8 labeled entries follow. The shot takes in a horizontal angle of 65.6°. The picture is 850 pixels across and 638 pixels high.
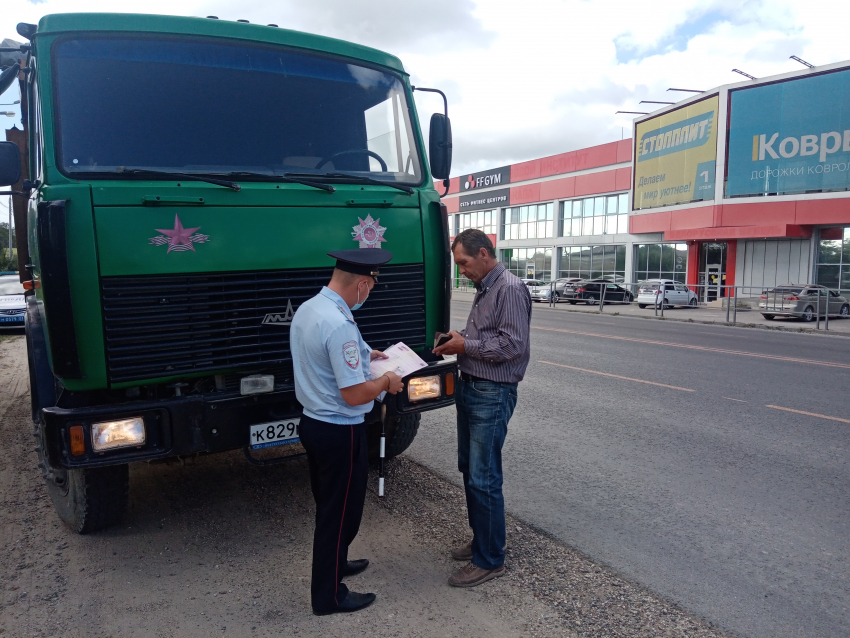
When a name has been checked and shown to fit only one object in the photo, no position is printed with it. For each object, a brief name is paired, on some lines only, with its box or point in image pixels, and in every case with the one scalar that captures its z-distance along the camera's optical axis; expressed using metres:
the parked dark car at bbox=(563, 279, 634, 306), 30.78
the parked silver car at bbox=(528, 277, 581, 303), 32.38
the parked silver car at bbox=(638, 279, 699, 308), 28.50
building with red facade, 26.50
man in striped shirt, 3.41
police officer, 2.88
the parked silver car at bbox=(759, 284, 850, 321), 21.53
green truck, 3.31
